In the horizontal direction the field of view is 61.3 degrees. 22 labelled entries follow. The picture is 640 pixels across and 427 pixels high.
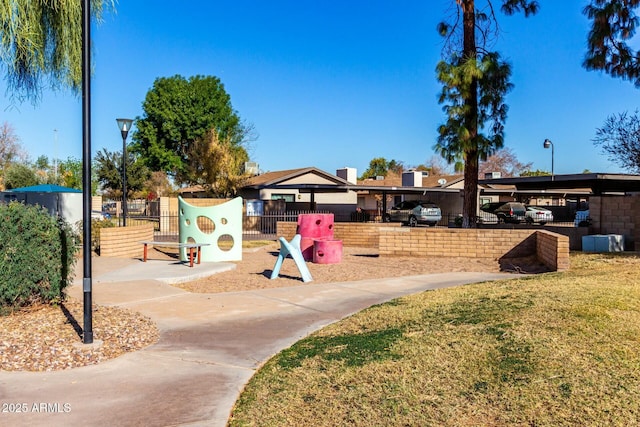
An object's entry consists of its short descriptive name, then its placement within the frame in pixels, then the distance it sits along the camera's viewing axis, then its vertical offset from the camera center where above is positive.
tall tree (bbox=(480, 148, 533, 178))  82.69 +6.64
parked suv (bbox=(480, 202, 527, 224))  34.06 -0.33
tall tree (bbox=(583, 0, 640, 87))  15.18 +4.88
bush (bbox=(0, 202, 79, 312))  6.68 -0.63
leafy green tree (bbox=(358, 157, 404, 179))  92.62 +7.04
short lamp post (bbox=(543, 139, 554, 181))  34.10 +4.04
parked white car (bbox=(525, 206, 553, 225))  34.55 -0.59
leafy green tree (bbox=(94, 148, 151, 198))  51.16 +3.42
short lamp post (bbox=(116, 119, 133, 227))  17.77 +2.66
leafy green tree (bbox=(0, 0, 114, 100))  8.55 +2.88
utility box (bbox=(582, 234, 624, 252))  14.94 -1.01
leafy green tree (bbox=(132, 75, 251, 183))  47.78 +7.71
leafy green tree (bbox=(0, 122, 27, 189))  48.70 +5.28
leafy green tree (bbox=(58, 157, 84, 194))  57.87 +4.24
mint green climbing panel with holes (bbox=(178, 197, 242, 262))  14.63 -0.57
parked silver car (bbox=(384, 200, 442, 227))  33.22 -0.37
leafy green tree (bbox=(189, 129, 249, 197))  32.66 +2.39
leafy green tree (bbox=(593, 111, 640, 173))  20.00 +2.28
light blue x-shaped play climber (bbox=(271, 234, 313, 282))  11.41 -1.11
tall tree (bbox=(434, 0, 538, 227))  18.73 +3.78
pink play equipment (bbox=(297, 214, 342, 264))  14.34 -0.94
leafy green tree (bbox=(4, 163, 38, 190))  42.66 +2.41
